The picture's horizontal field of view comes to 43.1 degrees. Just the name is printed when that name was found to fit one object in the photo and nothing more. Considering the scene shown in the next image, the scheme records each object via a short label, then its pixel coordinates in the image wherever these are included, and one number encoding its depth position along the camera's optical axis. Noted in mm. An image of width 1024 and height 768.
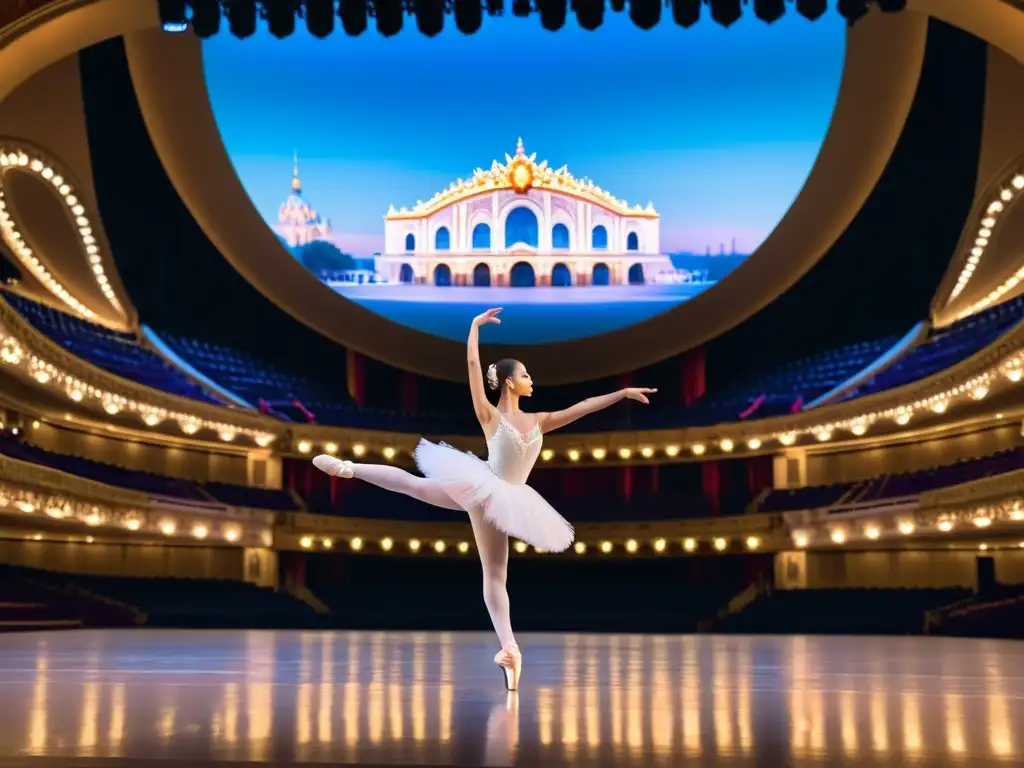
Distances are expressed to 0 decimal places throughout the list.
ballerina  7293
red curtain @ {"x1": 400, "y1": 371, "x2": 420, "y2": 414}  40469
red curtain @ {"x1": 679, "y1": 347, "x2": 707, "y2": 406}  39156
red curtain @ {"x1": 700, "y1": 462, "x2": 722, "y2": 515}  35875
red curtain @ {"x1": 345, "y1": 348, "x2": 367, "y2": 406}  40125
